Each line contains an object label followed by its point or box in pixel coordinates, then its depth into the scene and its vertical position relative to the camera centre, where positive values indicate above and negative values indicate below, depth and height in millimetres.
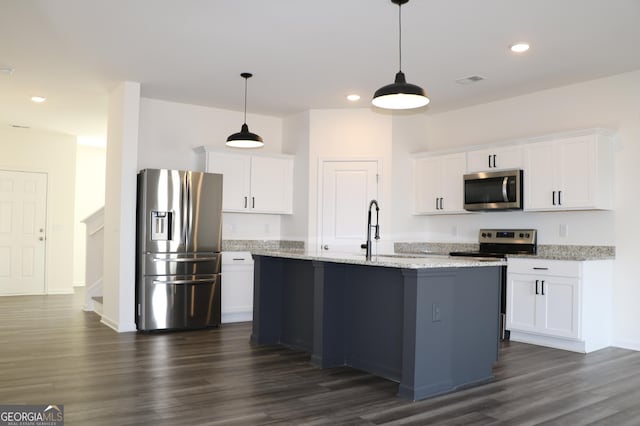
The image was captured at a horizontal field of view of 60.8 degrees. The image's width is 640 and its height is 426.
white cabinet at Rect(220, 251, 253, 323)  6934 -819
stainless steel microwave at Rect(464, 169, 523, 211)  6160 +432
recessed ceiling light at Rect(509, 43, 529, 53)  4797 +1607
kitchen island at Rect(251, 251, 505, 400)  3744 -717
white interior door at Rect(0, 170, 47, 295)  9289 -213
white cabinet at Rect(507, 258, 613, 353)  5312 -749
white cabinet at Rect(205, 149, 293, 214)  7160 +575
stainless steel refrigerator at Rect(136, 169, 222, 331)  6164 -320
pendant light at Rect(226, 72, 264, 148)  5949 +919
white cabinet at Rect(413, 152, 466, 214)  6883 +564
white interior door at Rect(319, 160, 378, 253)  7305 +278
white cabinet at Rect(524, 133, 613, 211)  5500 +577
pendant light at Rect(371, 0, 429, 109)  3848 +935
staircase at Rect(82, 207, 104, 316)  7793 -537
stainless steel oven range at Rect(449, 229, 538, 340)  5984 -208
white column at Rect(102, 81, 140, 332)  6148 +120
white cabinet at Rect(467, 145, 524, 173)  6230 +813
